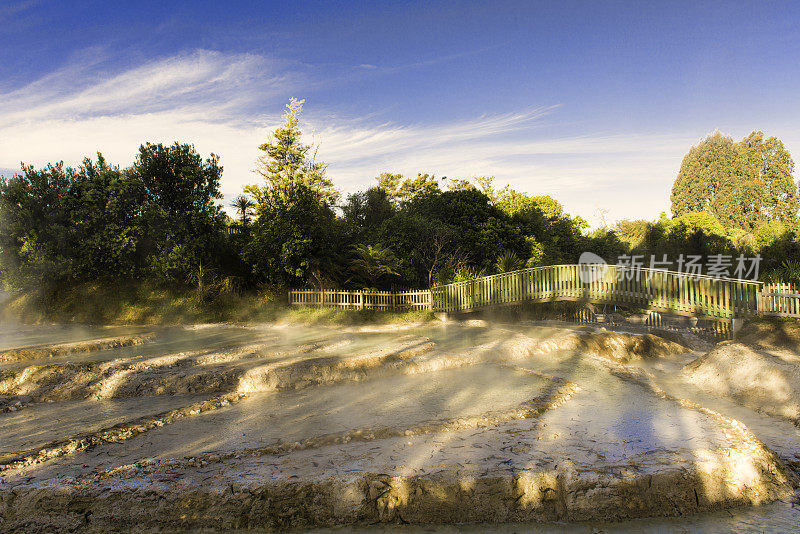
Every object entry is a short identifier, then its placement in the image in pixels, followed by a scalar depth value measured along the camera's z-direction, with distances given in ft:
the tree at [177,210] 65.98
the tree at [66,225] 63.87
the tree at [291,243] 66.08
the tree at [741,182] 132.26
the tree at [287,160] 95.45
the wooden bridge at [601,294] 41.98
